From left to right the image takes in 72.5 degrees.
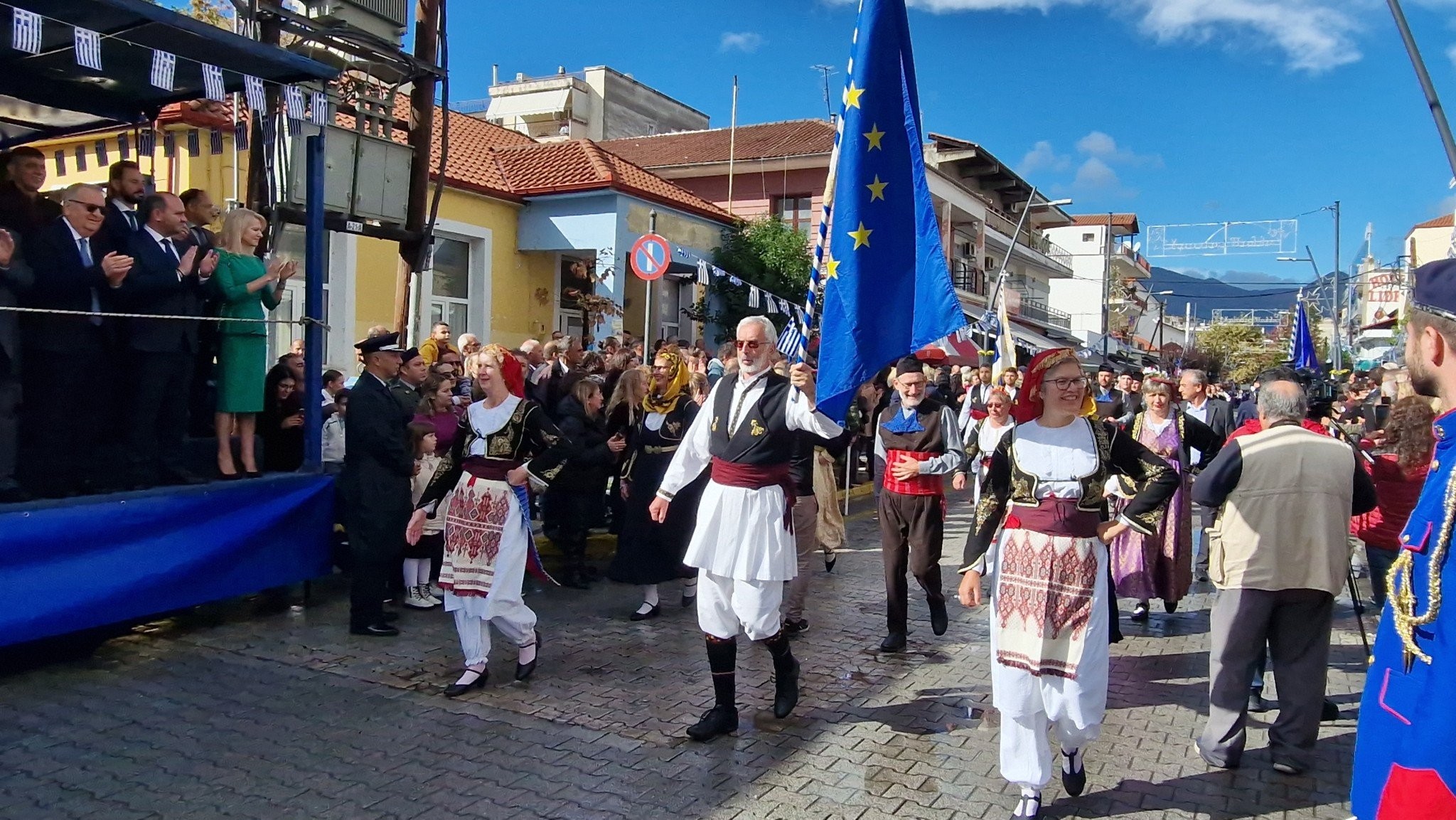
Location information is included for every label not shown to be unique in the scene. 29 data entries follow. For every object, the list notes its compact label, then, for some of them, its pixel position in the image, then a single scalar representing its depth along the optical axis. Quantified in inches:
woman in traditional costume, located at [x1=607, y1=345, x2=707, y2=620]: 280.8
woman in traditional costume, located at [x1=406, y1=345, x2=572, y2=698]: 211.0
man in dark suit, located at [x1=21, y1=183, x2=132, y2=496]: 226.2
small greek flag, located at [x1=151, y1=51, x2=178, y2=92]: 233.0
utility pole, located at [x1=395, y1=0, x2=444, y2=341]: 388.8
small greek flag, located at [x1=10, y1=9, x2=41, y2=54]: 209.5
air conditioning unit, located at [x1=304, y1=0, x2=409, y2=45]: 337.4
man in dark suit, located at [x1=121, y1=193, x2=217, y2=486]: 236.7
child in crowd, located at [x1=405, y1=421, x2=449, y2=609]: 285.3
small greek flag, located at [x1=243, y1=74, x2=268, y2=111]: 258.4
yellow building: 618.5
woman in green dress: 253.9
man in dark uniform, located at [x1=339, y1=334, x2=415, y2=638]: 252.8
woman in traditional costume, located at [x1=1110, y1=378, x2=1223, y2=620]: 272.7
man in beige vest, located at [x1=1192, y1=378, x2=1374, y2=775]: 175.5
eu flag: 174.7
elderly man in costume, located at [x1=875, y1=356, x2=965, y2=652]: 253.9
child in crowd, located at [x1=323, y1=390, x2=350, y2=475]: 301.0
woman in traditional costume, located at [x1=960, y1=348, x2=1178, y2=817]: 156.3
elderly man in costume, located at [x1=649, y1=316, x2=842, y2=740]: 186.9
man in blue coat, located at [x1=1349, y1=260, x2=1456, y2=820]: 80.9
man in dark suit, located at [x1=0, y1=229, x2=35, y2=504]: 210.4
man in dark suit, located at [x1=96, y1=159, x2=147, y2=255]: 243.4
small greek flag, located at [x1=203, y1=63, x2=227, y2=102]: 246.1
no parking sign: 463.5
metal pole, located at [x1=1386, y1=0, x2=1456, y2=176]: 322.3
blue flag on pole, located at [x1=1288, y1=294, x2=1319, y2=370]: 701.6
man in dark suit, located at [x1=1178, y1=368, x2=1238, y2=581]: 308.2
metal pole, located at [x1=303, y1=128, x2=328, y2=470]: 267.0
